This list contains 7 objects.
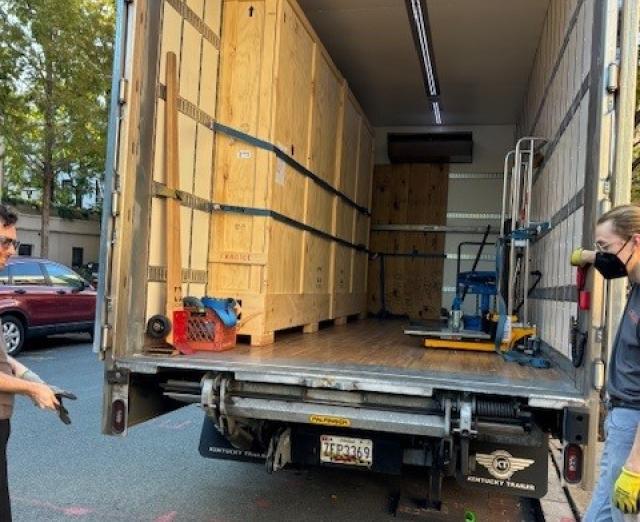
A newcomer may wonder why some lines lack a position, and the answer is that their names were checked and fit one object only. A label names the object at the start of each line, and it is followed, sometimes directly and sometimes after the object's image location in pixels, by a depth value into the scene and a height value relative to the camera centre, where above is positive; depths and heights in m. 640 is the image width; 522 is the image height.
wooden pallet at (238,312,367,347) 4.79 -0.63
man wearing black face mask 2.55 -0.33
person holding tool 2.62 -0.59
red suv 9.93 -0.80
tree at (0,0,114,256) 14.09 +4.23
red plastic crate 4.19 -0.47
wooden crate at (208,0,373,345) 4.91 +0.82
